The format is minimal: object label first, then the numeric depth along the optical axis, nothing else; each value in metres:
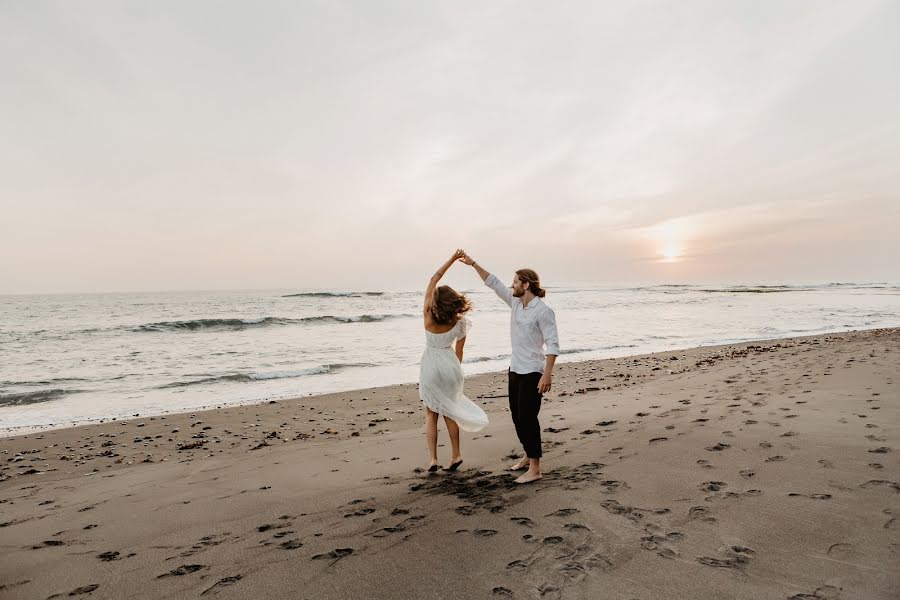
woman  5.25
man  4.69
